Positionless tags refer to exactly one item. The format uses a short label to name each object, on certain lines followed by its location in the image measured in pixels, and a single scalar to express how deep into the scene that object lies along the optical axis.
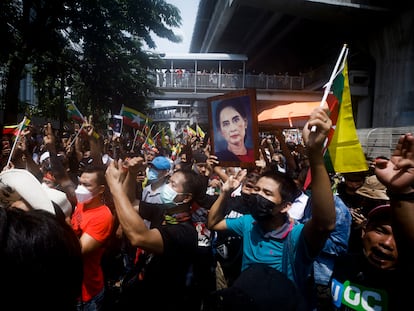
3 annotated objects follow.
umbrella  5.56
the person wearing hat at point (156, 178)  3.45
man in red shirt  2.40
